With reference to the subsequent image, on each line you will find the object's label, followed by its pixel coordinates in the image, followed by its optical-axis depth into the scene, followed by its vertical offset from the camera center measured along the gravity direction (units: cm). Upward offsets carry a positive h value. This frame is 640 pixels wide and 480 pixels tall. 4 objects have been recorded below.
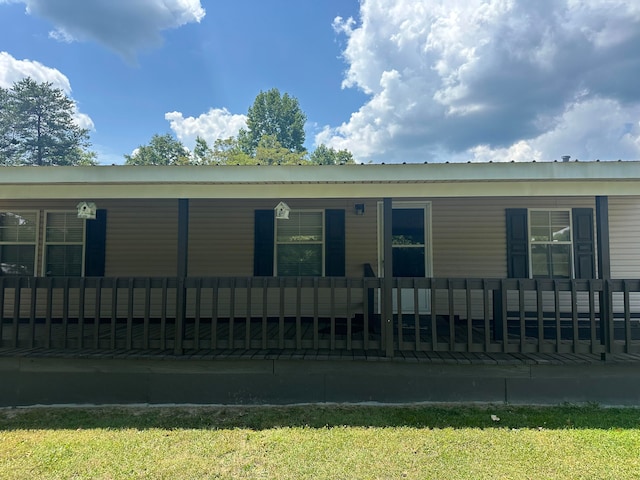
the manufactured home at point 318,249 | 556 +19
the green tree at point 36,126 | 2891 +1095
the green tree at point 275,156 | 3070 +913
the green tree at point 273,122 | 3753 +1458
